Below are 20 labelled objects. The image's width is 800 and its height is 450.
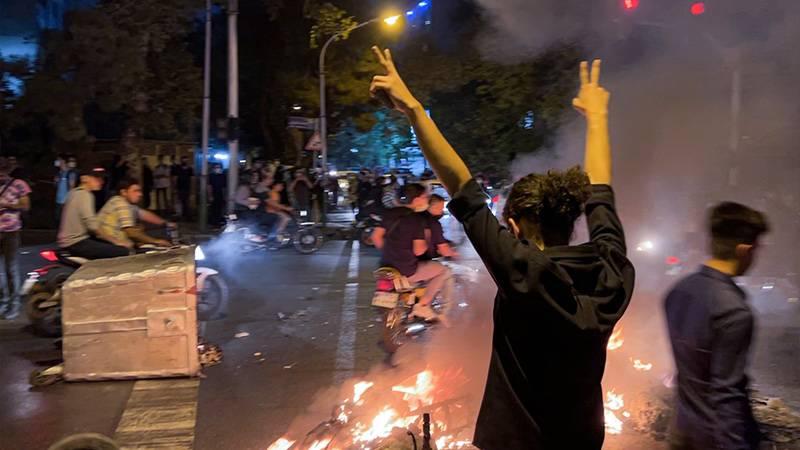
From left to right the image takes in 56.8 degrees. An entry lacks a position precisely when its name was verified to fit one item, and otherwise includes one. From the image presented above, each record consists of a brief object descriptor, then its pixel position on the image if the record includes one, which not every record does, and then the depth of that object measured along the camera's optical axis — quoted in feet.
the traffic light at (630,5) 22.65
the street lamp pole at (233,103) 52.13
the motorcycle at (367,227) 46.70
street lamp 65.65
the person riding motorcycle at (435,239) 21.48
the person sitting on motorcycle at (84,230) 23.17
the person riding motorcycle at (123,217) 23.70
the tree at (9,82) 60.29
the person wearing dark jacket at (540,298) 5.70
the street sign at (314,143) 64.95
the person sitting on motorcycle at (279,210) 44.68
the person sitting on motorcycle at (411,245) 21.08
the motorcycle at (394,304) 20.76
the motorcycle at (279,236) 44.11
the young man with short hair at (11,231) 25.59
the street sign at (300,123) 61.62
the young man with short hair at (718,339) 7.66
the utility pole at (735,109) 21.56
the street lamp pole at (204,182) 54.29
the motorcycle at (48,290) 23.32
